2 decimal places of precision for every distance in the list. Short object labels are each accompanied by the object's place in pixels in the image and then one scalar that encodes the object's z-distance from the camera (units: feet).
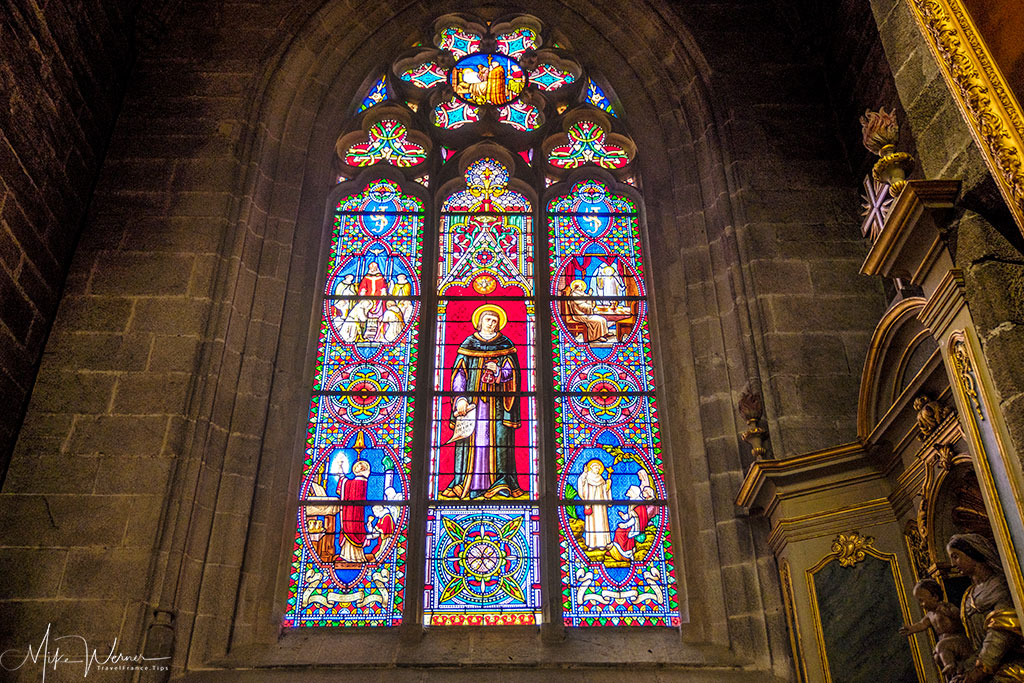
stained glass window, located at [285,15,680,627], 21.45
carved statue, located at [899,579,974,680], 14.08
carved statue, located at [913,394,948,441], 15.28
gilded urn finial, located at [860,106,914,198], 14.65
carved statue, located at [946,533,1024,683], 12.91
